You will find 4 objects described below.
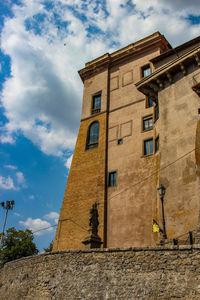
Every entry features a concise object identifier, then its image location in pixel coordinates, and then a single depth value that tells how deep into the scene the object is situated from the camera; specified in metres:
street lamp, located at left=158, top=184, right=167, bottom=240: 14.53
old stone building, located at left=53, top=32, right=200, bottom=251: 16.16
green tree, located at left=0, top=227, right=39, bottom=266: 40.22
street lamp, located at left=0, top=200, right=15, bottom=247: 40.12
